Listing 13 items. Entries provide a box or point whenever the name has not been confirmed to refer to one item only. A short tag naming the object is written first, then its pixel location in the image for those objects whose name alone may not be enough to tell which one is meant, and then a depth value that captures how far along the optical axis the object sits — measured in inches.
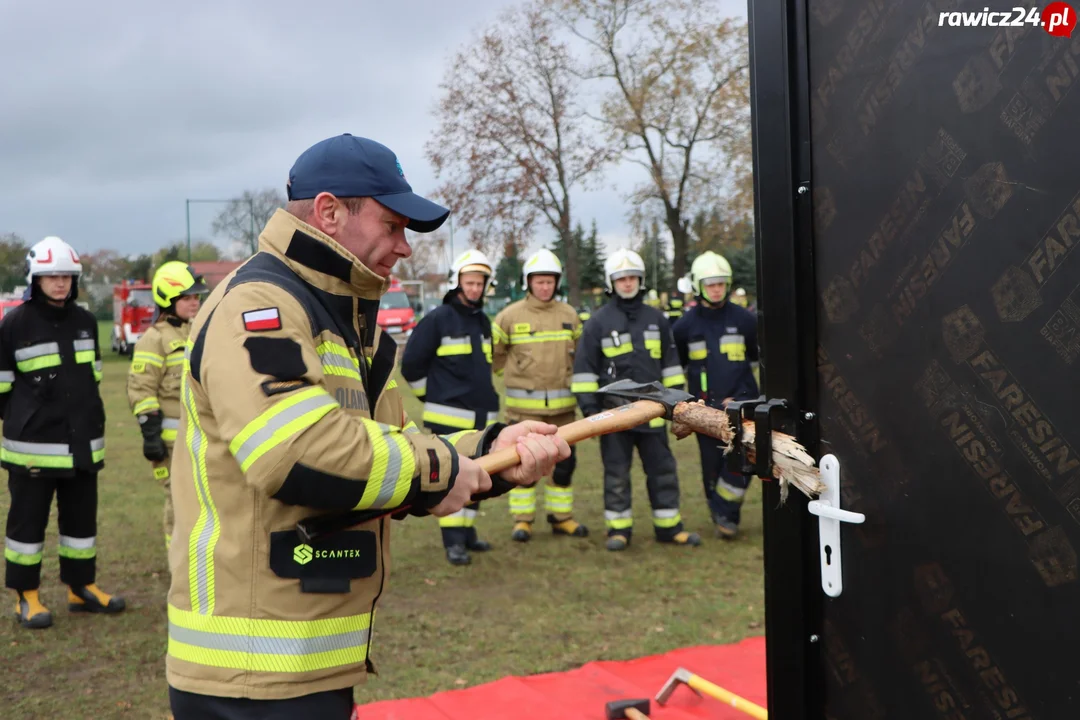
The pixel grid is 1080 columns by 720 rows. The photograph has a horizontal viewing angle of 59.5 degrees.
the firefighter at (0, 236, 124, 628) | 219.1
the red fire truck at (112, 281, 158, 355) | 1163.9
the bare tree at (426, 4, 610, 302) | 786.2
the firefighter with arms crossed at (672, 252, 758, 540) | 298.2
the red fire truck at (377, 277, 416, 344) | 1123.9
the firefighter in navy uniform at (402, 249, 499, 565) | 281.0
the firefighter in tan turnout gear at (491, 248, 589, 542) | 303.6
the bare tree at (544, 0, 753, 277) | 713.6
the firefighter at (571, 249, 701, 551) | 291.3
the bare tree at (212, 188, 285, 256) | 981.2
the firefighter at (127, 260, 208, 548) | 243.1
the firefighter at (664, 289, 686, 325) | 568.6
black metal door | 72.4
